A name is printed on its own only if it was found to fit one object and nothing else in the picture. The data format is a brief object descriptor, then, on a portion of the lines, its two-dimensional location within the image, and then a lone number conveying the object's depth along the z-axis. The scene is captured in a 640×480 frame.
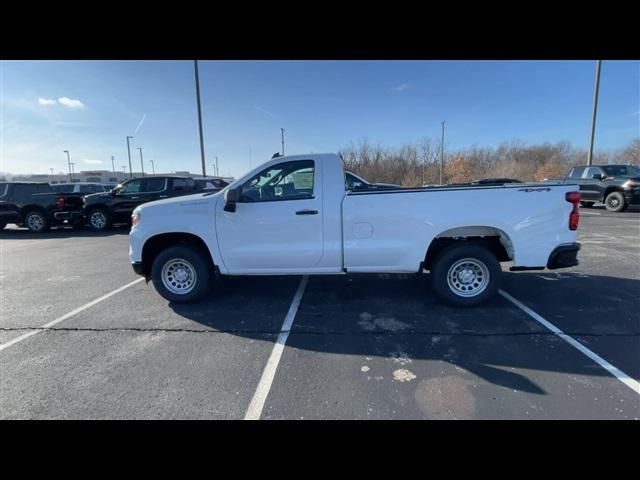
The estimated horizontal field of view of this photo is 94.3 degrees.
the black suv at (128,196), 11.46
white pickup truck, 3.86
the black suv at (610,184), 13.06
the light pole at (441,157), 40.03
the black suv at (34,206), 11.88
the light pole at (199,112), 16.14
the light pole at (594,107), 17.04
